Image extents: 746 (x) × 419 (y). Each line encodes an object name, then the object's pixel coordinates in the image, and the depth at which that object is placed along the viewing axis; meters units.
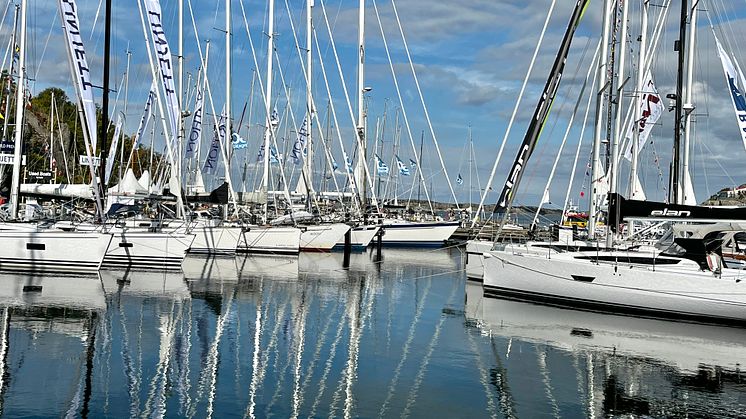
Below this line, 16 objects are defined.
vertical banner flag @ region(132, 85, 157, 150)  51.56
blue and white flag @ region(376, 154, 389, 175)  74.12
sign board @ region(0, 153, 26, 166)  33.29
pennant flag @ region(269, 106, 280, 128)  57.25
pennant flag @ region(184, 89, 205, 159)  45.19
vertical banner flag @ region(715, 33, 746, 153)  29.14
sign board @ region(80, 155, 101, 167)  31.92
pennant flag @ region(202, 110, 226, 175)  49.11
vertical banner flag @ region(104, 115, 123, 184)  44.89
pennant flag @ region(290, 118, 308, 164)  59.01
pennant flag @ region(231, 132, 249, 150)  51.09
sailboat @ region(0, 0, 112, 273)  30.89
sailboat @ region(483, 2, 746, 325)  23.39
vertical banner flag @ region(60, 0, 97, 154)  30.42
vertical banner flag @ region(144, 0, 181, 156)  34.03
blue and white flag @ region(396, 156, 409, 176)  79.00
